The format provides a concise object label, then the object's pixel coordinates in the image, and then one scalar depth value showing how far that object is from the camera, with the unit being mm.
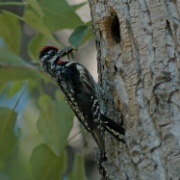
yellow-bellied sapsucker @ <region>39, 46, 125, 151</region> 7789
